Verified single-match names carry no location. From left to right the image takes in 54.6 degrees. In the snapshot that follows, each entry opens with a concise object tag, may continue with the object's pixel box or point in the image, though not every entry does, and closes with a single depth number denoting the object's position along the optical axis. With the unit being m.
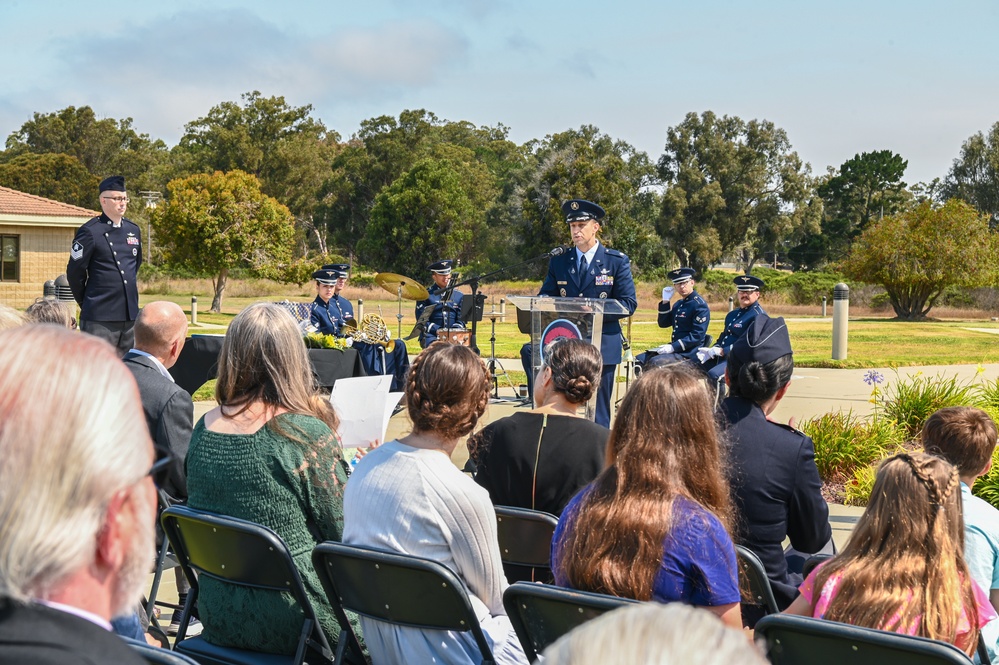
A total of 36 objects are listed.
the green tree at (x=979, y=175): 75.62
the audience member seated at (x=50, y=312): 5.17
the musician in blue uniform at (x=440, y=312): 11.73
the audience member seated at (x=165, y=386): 4.18
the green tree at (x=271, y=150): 61.22
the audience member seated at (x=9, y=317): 3.66
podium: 7.81
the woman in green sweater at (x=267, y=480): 3.22
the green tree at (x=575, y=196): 47.78
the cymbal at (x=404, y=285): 11.34
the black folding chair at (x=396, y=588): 2.64
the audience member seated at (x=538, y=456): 3.71
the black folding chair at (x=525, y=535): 3.31
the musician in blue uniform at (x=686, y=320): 10.76
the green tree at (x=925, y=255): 37.75
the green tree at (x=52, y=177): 60.50
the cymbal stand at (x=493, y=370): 11.88
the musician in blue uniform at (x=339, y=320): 10.47
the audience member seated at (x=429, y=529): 2.86
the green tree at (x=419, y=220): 51.50
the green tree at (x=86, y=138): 68.88
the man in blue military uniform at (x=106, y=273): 8.66
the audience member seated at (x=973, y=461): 3.21
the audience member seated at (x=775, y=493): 3.56
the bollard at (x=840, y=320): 17.17
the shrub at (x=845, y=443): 7.41
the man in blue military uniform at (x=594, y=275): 8.25
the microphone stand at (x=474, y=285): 10.78
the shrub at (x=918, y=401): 8.33
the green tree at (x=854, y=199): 65.50
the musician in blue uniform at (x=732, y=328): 10.21
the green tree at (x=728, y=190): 61.06
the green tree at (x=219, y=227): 35.59
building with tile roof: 30.86
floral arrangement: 9.46
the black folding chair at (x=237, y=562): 2.94
